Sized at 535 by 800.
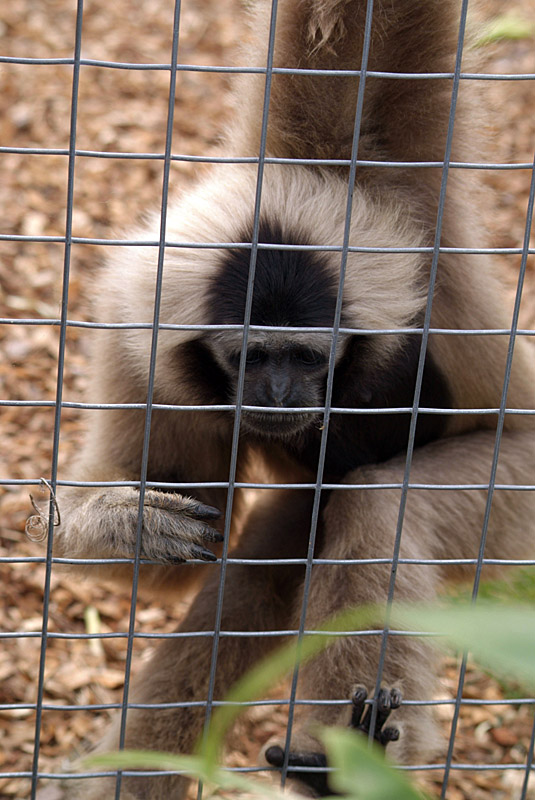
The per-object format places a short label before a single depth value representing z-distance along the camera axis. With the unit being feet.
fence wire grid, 4.00
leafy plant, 2.22
